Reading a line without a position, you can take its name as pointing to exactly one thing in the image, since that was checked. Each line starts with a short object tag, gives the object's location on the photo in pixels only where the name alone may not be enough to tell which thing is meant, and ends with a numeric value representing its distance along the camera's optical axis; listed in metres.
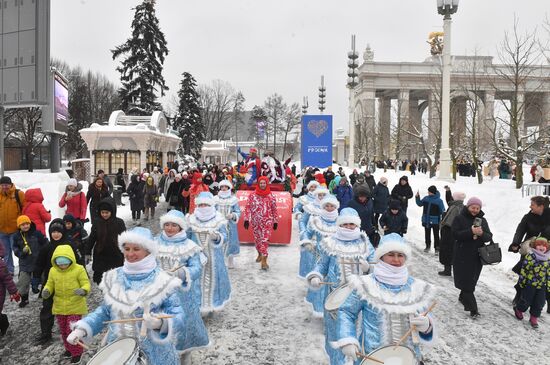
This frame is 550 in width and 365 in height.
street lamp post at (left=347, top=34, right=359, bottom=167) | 27.28
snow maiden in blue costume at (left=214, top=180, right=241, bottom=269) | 9.44
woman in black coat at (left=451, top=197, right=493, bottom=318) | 6.71
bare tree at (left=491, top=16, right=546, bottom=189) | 18.27
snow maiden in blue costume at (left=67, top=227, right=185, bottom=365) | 3.25
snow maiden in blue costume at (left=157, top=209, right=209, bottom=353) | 4.37
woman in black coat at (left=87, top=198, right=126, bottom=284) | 6.64
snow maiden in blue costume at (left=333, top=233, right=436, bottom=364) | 3.27
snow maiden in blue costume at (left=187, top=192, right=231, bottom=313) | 6.33
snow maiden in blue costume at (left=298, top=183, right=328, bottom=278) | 7.70
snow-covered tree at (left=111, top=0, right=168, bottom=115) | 40.19
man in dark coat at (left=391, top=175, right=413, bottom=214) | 11.93
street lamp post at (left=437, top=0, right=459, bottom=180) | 21.16
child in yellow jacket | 4.88
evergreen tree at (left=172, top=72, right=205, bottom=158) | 51.75
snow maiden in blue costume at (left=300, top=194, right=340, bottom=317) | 6.48
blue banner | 18.28
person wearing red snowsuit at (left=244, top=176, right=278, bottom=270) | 9.16
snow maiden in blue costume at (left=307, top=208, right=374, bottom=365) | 5.11
